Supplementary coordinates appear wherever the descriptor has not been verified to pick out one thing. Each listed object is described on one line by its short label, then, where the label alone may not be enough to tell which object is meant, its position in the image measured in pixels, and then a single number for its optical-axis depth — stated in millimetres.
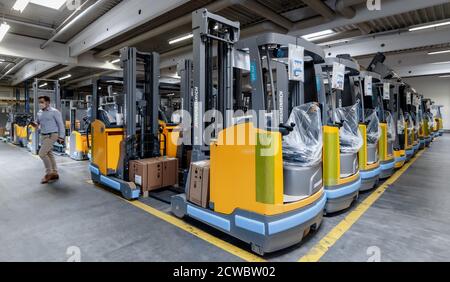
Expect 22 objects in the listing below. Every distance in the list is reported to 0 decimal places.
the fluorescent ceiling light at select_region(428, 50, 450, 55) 11172
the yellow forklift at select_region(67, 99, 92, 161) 8602
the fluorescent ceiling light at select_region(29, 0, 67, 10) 6383
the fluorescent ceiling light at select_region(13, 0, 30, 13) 5241
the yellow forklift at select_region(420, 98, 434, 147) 11762
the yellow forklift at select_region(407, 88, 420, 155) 8617
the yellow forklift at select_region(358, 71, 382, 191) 4645
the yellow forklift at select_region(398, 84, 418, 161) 7270
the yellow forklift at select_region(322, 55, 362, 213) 3627
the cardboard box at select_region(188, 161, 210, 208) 3160
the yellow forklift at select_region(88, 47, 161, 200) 4695
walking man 5602
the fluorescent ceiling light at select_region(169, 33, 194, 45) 9216
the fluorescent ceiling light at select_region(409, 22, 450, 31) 7578
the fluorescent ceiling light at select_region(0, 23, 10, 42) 7102
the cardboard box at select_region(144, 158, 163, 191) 4543
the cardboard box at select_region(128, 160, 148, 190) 4465
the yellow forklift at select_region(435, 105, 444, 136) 18281
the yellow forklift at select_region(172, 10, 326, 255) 2537
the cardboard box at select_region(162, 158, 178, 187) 4785
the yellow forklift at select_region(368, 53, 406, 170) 5988
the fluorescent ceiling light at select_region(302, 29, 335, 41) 8500
